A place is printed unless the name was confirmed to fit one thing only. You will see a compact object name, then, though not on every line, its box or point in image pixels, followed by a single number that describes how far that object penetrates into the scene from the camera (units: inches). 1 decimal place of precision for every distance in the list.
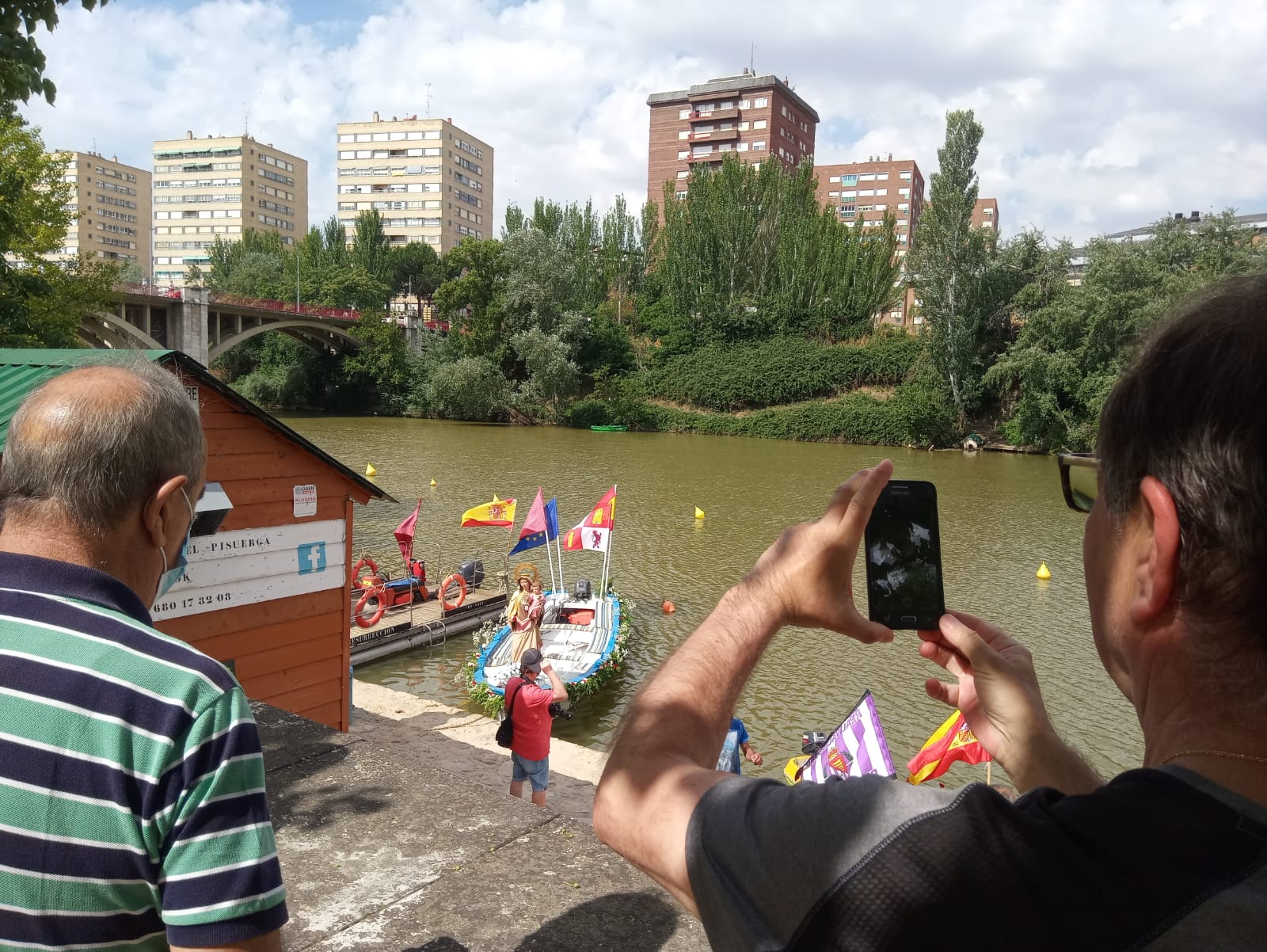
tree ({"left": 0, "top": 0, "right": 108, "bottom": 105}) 199.6
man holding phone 28.1
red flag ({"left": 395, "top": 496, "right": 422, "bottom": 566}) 562.6
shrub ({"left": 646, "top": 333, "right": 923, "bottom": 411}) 1832.2
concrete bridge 1393.9
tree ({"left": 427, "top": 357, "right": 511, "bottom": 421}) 1791.3
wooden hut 254.1
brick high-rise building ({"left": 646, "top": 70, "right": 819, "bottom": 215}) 3065.9
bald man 44.8
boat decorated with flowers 412.2
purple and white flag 224.8
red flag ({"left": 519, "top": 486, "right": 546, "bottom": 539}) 506.9
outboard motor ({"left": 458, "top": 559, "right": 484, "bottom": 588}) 575.8
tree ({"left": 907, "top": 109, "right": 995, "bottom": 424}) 1558.8
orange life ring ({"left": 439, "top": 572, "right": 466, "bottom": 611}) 534.6
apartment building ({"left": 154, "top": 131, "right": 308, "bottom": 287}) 4079.7
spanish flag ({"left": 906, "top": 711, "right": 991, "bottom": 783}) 244.7
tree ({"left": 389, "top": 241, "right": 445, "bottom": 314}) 2891.2
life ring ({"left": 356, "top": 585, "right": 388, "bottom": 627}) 495.4
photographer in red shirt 266.1
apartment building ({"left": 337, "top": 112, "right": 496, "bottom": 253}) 3848.4
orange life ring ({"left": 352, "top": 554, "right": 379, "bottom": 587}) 551.3
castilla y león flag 512.4
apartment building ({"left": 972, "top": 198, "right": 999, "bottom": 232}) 3900.1
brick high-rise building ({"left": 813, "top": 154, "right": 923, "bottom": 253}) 3474.4
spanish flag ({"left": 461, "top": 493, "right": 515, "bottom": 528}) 542.9
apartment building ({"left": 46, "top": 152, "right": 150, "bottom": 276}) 4065.0
